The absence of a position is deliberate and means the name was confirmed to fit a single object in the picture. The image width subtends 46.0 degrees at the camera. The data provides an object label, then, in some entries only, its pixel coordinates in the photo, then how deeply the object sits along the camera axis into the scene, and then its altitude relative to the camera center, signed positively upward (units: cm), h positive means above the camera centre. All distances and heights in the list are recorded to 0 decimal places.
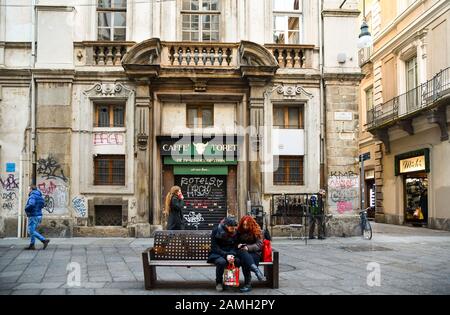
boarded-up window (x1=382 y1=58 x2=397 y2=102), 2697 +572
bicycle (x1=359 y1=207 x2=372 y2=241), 1708 -121
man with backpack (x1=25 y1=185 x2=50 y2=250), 1456 -44
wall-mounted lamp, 1622 +465
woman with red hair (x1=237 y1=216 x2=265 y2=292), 854 -93
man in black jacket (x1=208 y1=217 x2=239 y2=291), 850 -90
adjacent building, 2197 +358
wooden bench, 888 -96
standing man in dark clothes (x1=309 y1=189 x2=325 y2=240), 1708 -74
